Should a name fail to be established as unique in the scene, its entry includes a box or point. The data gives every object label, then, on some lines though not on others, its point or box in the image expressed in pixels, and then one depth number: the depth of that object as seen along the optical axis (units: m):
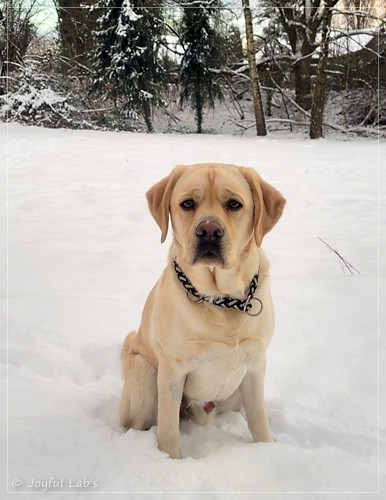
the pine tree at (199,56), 16.38
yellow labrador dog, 1.97
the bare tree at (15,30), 14.72
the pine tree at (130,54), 15.26
